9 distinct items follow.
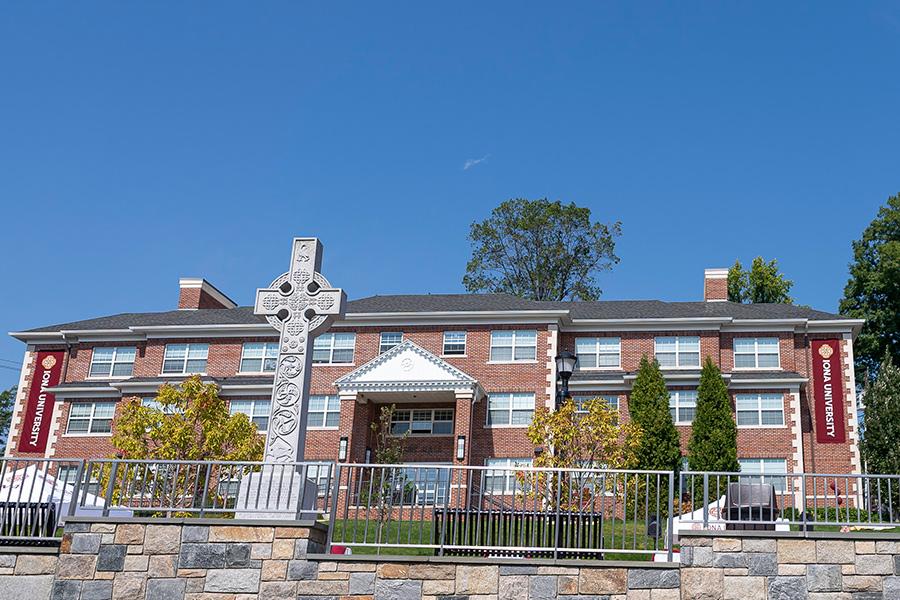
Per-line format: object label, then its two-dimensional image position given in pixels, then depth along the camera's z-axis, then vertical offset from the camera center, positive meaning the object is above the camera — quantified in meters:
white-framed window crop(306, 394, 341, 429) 35.34 +4.46
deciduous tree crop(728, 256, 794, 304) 50.72 +14.47
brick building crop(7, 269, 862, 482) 33.66 +6.28
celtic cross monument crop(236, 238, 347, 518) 12.51 +2.72
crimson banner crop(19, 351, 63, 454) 37.78 +4.36
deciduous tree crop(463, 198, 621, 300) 54.56 +16.78
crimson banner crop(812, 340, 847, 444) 34.06 +6.19
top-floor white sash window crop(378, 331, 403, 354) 36.12 +7.34
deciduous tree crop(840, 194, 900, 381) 46.19 +13.40
